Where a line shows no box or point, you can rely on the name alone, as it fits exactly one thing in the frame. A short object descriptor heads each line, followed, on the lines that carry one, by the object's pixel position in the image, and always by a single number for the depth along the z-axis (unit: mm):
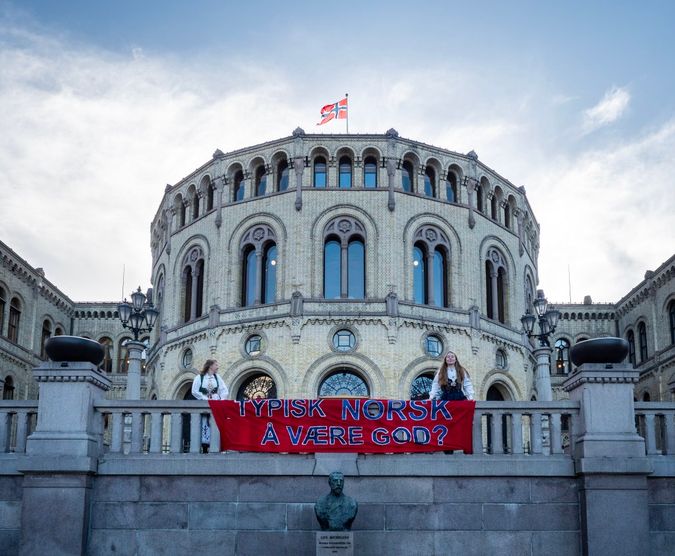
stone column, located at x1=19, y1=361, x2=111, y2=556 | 12688
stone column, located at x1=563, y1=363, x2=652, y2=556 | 12625
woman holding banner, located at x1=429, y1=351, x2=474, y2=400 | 14508
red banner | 13289
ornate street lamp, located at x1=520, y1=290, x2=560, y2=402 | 27203
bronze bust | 12102
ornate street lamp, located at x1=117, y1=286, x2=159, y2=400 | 25312
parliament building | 36438
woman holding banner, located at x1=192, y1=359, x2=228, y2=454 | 15180
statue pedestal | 12031
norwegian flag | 41094
